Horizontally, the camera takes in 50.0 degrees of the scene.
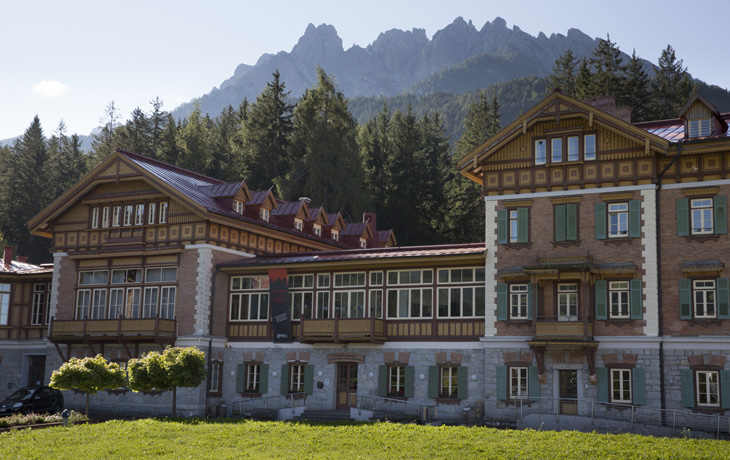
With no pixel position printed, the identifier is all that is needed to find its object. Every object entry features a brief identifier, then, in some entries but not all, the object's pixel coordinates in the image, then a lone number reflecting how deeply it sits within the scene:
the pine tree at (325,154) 60.22
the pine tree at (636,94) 57.11
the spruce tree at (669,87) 56.38
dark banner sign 36.16
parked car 36.06
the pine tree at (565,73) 65.06
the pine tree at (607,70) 57.59
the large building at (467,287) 29.16
